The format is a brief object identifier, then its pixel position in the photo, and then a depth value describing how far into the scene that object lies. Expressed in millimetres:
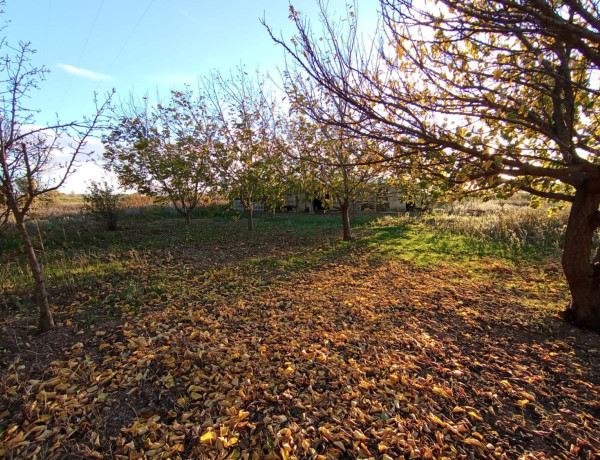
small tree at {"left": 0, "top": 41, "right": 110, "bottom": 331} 2992
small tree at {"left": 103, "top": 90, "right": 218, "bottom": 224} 8734
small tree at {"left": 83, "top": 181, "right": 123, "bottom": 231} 9602
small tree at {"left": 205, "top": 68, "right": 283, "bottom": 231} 8539
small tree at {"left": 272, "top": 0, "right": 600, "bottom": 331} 2068
